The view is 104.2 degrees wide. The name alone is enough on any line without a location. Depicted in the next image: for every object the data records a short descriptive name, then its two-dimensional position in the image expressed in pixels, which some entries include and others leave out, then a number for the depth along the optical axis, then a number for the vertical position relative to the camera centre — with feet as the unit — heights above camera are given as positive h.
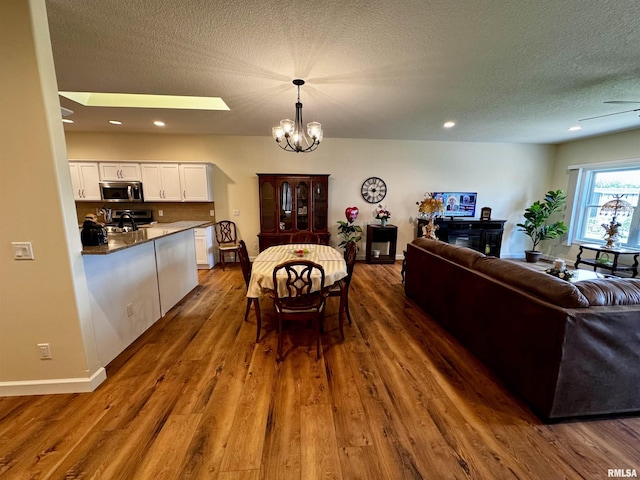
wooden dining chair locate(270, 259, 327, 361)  7.01 -2.63
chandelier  8.57 +2.58
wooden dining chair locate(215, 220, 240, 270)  16.84 -1.99
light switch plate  5.25 -1.00
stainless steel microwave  14.82 +0.72
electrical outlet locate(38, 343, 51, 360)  5.72 -3.38
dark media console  17.21 -1.87
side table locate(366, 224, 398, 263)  17.07 -2.37
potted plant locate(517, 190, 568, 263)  16.99 -0.95
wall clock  17.62 +1.04
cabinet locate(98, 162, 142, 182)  14.73 +1.88
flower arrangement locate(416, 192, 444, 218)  14.17 -0.06
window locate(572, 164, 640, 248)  14.23 +0.24
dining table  7.52 -1.96
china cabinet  15.80 -0.13
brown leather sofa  4.77 -2.75
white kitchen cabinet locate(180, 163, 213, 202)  15.25 +1.38
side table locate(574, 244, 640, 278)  13.11 -3.06
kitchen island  6.39 -2.49
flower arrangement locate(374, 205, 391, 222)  17.06 -0.64
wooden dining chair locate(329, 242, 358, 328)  8.25 -2.70
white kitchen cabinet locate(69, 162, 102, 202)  14.55 +1.29
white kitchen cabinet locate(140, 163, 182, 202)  15.03 +1.29
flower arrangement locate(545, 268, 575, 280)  8.60 -2.40
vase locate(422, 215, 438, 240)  13.89 -1.42
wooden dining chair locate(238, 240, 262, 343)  8.02 -2.20
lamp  13.64 -0.35
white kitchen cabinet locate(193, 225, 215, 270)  15.53 -2.72
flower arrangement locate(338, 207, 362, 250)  16.62 -1.64
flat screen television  18.17 +0.14
